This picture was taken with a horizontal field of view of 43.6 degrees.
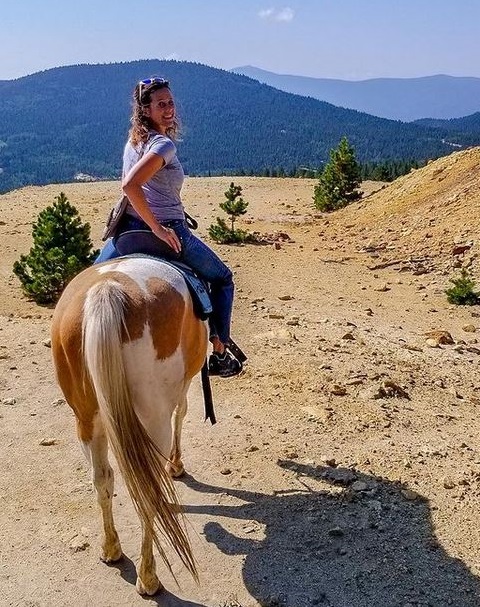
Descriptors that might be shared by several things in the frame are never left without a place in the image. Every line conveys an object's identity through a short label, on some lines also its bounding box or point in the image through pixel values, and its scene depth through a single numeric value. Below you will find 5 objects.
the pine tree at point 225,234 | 15.64
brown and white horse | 3.02
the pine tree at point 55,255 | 10.66
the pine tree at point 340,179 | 21.28
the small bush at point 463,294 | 9.70
